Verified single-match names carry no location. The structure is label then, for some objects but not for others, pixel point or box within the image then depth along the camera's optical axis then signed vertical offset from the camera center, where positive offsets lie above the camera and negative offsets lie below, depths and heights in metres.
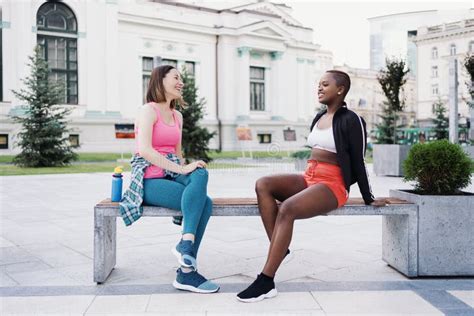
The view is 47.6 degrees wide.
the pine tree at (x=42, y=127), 21.95 +0.51
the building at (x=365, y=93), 91.94 +8.41
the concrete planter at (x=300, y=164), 18.27 -0.82
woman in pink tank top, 4.16 -0.27
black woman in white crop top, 4.02 -0.31
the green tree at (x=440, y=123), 31.64 +1.04
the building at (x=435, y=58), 59.58 +9.70
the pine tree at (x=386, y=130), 27.94 +0.55
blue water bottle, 4.45 -0.39
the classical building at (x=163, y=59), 32.91 +5.82
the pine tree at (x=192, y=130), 23.64 +0.43
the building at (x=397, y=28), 80.56 +19.61
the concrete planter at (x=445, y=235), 4.52 -0.80
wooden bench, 4.35 -0.66
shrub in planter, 4.62 -0.24
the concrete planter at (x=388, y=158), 15.54 -0.54
